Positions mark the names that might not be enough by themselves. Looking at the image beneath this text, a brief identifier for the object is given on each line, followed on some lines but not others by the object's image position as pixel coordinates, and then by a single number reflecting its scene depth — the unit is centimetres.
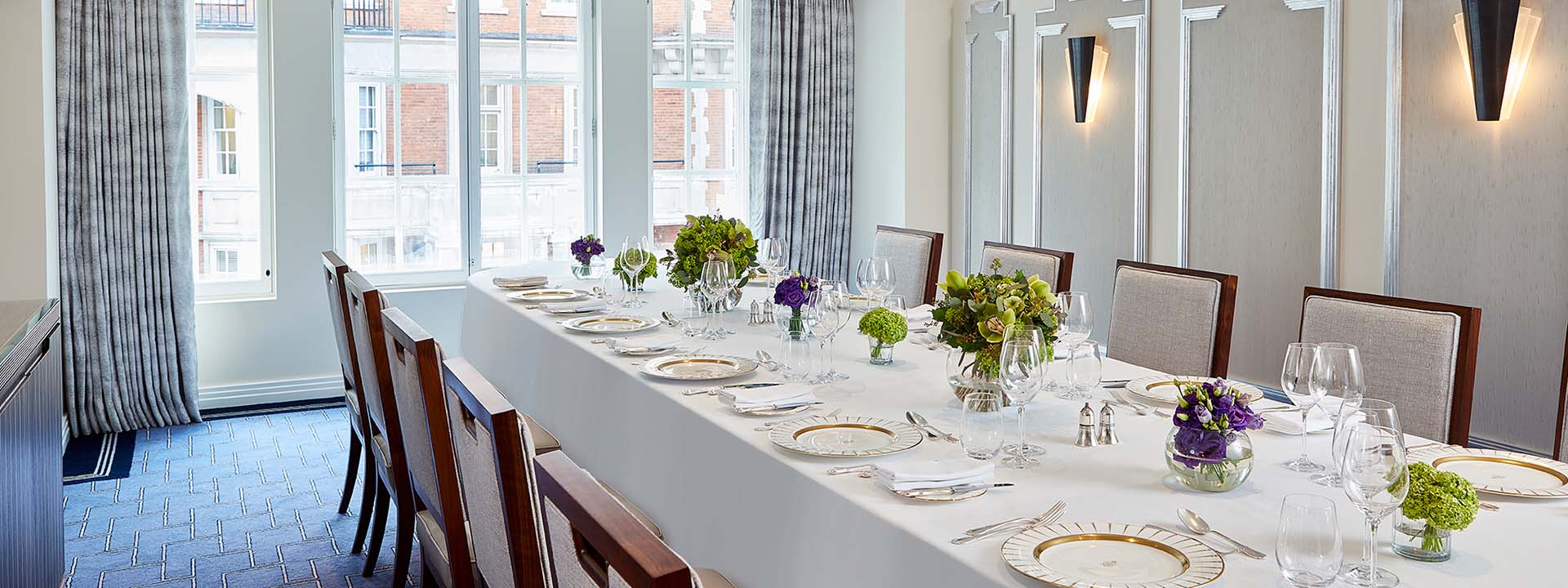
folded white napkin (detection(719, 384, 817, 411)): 247
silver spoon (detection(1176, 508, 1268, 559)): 165
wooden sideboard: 242
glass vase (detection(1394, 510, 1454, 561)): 155
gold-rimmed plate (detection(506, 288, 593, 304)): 422
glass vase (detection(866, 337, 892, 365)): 303
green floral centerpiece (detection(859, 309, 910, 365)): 295
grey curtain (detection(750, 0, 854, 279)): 677
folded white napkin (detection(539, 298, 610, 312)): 392
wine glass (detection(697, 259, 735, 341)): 348
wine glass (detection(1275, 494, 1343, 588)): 128
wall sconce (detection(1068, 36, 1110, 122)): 561
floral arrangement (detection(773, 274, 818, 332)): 296
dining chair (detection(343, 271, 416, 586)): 285
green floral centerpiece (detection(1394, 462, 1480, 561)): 153
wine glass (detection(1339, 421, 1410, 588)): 144
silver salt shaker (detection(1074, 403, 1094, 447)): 220
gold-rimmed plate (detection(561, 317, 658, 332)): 358
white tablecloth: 162
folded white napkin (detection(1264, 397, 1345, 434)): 208
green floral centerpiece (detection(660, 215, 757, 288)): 381
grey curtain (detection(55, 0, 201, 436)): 524
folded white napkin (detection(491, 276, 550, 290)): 460
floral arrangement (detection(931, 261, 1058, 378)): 242
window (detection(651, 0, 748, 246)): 677
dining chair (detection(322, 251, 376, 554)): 344
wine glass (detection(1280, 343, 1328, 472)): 205
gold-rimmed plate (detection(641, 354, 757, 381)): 285
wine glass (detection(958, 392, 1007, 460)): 196
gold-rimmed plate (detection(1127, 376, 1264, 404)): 258
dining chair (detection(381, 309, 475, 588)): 221
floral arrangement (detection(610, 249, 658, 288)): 434
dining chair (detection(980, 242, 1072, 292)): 400
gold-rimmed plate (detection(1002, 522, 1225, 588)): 150
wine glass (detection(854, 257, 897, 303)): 356
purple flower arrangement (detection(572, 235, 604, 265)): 455
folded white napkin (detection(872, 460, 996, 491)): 188
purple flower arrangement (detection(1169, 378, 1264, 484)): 186
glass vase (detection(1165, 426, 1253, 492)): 186
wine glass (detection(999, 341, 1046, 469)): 207
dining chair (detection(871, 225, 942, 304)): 466
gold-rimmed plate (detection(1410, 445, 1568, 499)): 188
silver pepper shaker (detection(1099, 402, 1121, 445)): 221
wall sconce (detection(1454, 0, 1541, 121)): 388
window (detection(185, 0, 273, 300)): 574
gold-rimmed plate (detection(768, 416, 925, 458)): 215
